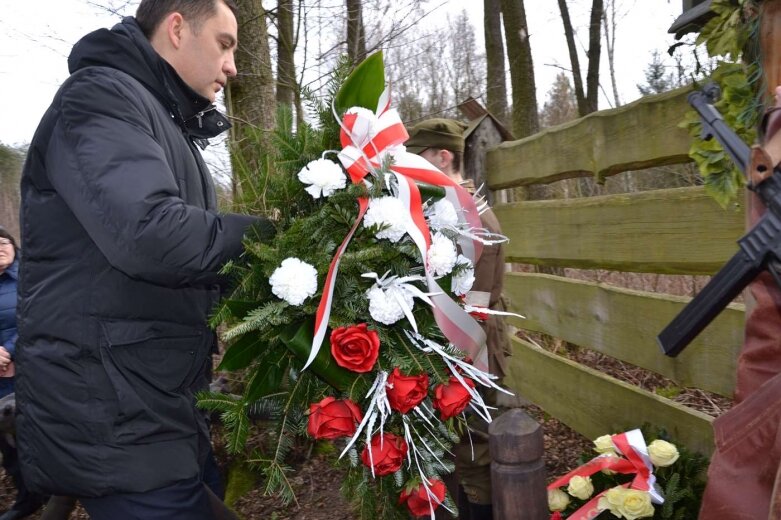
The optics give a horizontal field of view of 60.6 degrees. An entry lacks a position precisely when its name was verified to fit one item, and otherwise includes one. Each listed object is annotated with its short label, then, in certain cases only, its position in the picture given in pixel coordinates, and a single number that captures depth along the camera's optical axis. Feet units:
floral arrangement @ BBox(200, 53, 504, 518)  5.30
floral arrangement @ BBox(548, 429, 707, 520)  7.73
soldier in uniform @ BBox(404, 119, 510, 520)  10.50
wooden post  5.22
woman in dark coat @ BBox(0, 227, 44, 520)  13.65
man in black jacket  5.11
